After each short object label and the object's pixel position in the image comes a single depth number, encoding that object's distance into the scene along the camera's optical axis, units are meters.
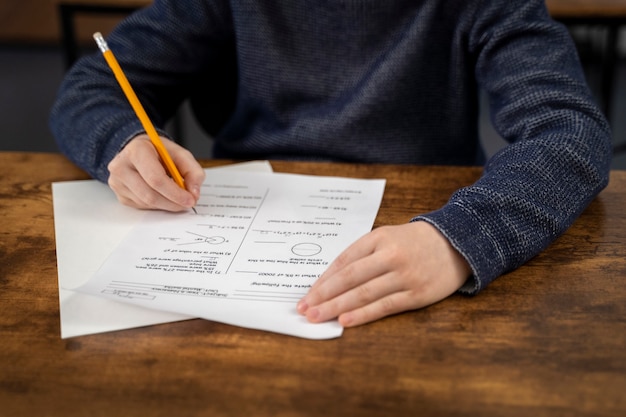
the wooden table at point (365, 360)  0.58
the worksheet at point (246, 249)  0.70
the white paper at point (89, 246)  0.69
